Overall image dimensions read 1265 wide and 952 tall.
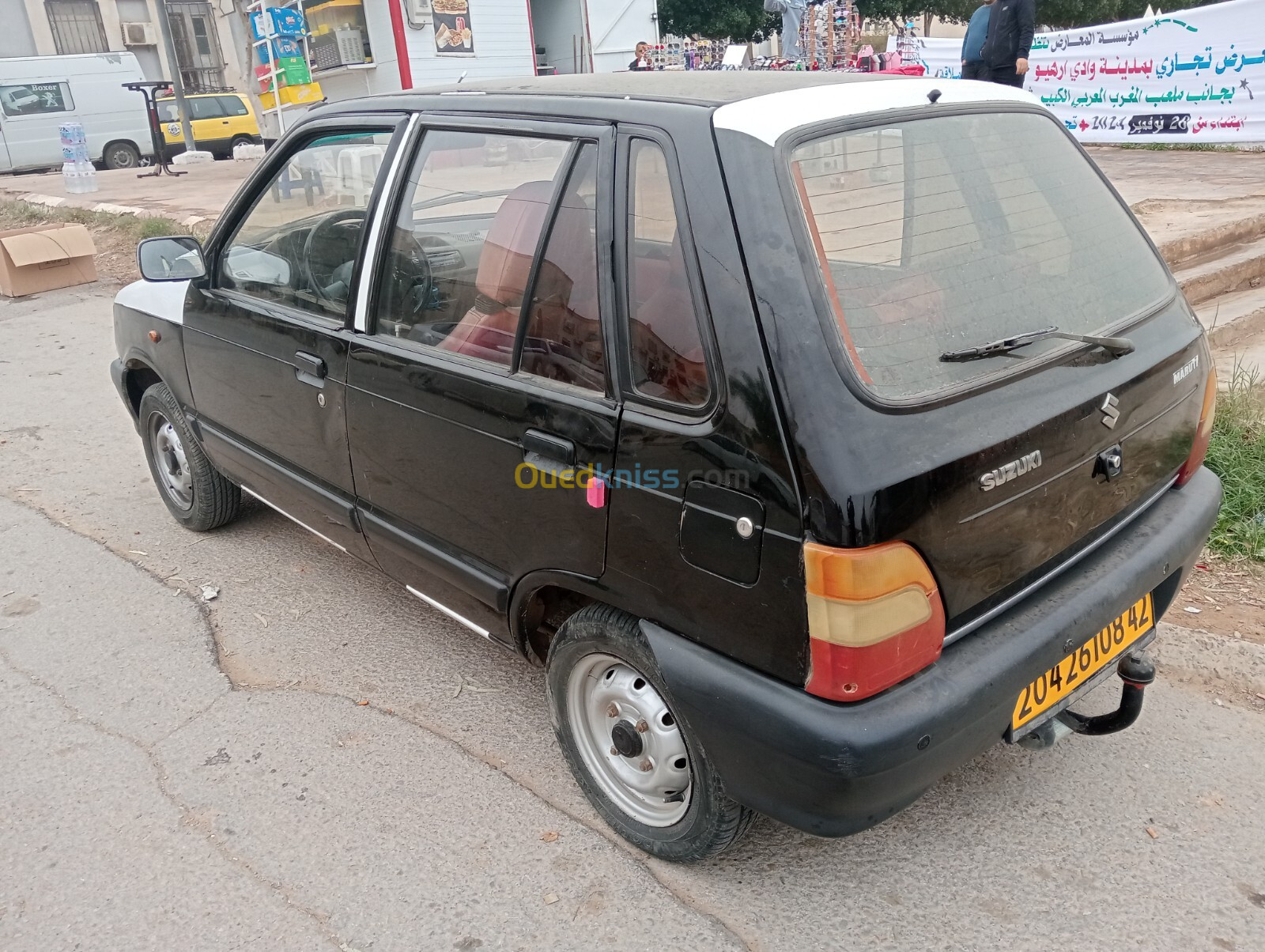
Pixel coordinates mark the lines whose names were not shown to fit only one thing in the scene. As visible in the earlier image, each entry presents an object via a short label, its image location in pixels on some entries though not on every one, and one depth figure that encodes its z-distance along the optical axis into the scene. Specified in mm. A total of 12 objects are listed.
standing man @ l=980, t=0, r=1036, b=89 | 8008
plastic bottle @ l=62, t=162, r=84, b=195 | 15039
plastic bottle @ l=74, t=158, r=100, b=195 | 15047
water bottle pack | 14883
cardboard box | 9094
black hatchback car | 1830
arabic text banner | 12055
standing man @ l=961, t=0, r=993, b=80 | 8648
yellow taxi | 22156
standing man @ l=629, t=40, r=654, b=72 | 18938
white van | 20688
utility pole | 16672
